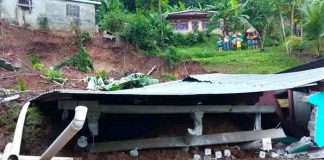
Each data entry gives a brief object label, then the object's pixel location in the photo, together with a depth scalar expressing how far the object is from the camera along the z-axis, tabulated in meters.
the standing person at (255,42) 28.79
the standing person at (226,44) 28.75
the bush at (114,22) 28.66
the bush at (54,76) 17.33
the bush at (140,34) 27.56
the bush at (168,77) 22.72
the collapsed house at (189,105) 6.30
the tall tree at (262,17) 27.72
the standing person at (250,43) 28.94
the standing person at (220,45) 28.91
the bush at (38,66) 21.89
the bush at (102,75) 18.33
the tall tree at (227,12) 28.67
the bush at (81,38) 27.34
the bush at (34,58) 25.01
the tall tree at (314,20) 22.53
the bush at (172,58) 25.86
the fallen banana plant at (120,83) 13.46
